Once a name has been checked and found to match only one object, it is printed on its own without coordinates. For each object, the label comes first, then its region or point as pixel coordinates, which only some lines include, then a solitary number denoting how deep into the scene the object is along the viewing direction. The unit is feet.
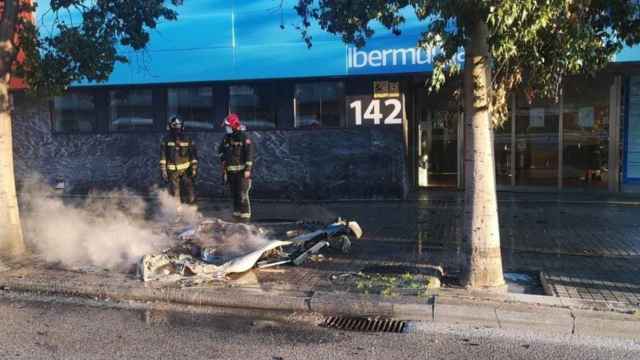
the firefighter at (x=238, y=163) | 35.50
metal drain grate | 19.06
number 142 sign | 43.91
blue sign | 41.83
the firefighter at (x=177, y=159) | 37.93
